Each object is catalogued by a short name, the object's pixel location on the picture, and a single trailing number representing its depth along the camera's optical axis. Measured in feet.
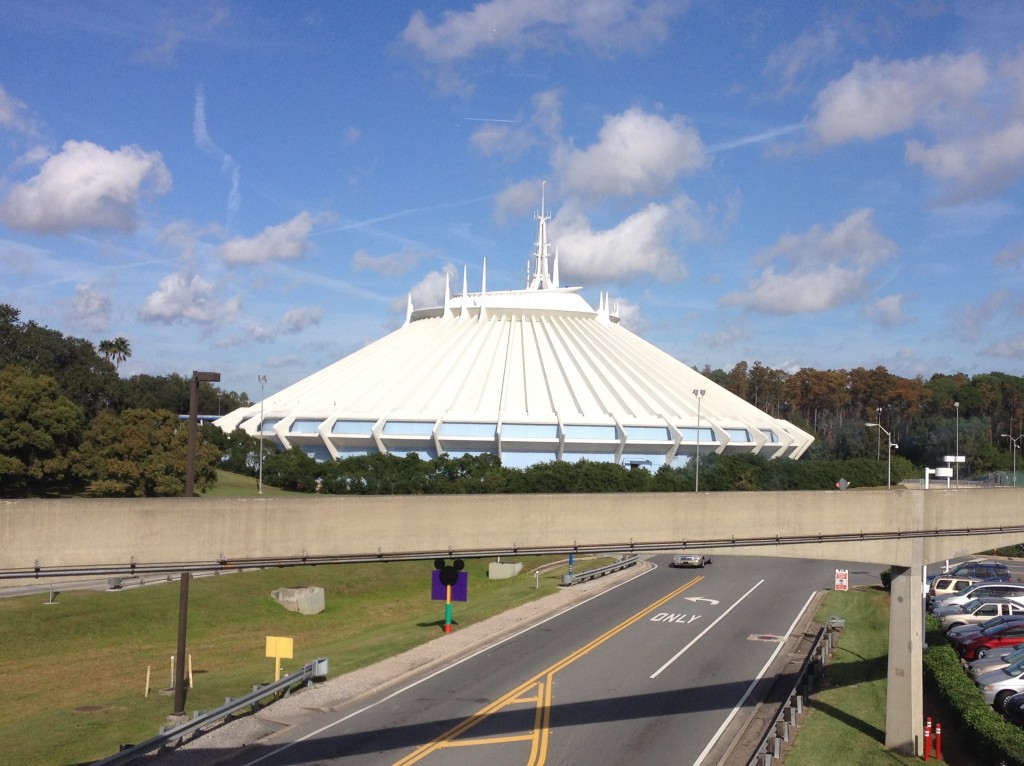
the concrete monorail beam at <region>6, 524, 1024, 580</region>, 48.44
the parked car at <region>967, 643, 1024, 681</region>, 73.05
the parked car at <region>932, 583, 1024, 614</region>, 105.60
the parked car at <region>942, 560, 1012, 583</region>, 127.13
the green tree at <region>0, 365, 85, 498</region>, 152.56
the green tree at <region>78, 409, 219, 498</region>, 158.81
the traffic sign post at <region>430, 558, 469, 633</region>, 94.48
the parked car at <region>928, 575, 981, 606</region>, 113.50
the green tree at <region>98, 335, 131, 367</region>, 326.65
